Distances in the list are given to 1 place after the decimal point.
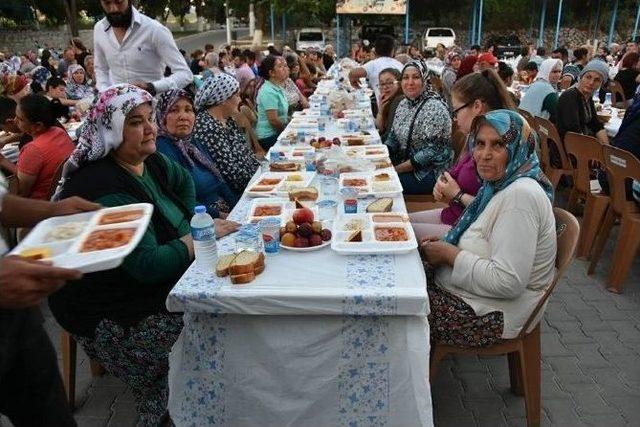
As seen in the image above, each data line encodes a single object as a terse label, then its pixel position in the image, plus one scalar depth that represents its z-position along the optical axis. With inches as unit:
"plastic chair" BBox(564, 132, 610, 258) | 154.3
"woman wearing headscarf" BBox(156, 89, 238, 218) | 123.8
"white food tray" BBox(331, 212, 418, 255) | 82.9
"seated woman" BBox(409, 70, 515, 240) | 117.3
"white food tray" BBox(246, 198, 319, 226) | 101.3
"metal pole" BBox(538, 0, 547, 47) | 955.3
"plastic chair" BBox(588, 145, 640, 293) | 136.5
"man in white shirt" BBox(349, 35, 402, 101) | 292.2
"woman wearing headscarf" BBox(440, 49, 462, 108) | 333.5
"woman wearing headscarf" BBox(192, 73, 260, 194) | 138.6
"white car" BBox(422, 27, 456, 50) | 994.1
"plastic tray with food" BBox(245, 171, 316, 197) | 118.6
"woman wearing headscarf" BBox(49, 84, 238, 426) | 82.8
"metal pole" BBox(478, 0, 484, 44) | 961.1
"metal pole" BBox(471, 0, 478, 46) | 982.8
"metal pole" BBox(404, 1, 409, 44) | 976.9
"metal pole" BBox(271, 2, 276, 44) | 1089.9
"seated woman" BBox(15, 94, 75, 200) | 138.2
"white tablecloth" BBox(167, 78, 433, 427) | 72.0
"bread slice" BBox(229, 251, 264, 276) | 74.4
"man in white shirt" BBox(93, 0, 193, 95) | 132.9
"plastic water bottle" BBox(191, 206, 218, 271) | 77.2
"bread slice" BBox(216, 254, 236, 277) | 76.5
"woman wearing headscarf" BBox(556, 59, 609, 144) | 196.2
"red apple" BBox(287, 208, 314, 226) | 91.0
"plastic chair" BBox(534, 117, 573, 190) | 189.2
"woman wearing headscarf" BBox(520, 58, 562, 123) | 227.8
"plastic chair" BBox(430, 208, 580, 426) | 84.8
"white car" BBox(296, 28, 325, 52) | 1067.2
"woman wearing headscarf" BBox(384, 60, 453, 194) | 162.9
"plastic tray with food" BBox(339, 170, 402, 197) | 115.0
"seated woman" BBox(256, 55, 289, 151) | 231.9
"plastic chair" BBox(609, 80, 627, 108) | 311.3
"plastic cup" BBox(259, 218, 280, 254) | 84.3
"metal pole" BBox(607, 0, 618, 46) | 906.9
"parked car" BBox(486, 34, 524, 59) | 778.2
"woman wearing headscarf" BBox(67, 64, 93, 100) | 332.2
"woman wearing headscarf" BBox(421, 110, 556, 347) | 78.6
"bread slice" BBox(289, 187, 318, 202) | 113.7
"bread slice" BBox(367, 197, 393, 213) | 103.6
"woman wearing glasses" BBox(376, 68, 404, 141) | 213.7
